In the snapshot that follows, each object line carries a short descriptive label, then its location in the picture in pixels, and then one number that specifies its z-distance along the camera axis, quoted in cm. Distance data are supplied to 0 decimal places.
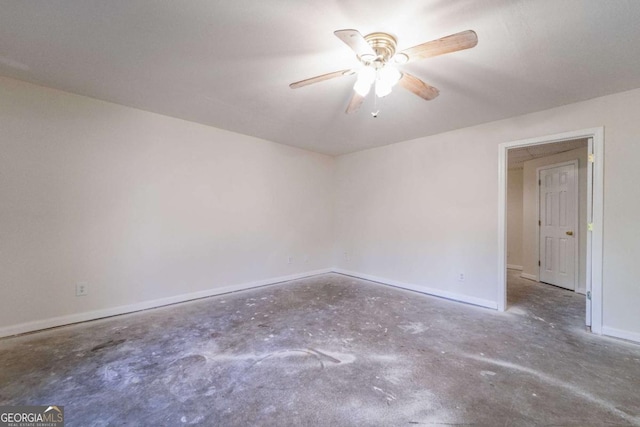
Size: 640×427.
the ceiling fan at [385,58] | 155
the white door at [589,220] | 280
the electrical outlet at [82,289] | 288
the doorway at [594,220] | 272
